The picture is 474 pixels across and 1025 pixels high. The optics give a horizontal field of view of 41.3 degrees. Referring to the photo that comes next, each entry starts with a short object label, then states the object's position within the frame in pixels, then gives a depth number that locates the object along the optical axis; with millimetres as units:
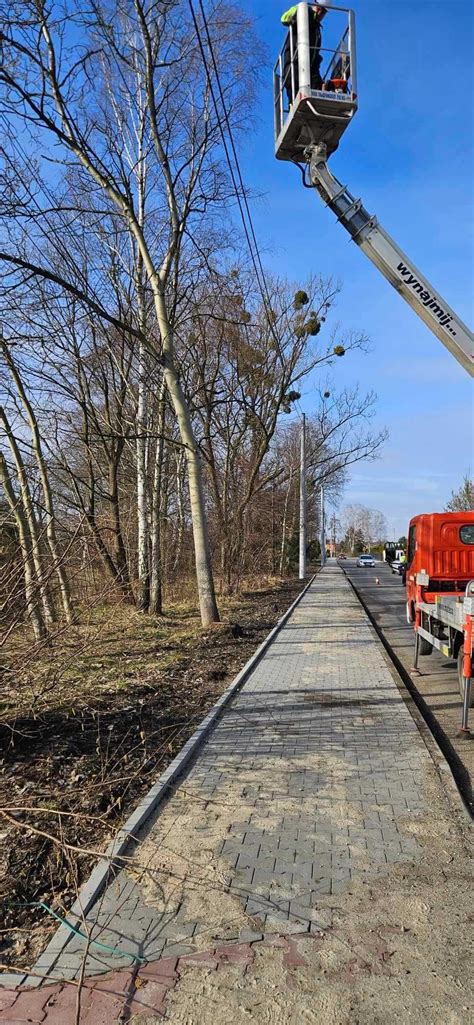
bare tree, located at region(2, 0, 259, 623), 10445
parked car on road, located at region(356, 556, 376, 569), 59031
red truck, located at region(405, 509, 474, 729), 8772
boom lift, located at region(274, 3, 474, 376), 8516
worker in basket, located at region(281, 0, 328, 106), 8859
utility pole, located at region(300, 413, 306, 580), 31444
